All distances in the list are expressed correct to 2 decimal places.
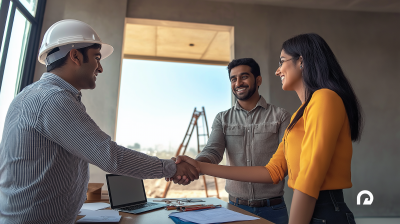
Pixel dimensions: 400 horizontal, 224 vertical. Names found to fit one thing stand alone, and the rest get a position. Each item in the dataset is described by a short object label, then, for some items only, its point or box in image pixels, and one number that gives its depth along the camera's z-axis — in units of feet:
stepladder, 16.79
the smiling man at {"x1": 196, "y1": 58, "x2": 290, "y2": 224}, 5.94
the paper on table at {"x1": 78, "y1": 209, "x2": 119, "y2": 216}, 4.05
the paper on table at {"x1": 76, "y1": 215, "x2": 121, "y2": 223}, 3.64
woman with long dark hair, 3.01
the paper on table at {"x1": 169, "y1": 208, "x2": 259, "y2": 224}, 3.61
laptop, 4.55
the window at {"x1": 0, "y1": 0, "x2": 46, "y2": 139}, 8.51
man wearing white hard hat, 3.02
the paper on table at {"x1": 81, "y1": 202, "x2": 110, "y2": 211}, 4.64
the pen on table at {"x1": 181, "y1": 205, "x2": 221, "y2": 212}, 4.29
